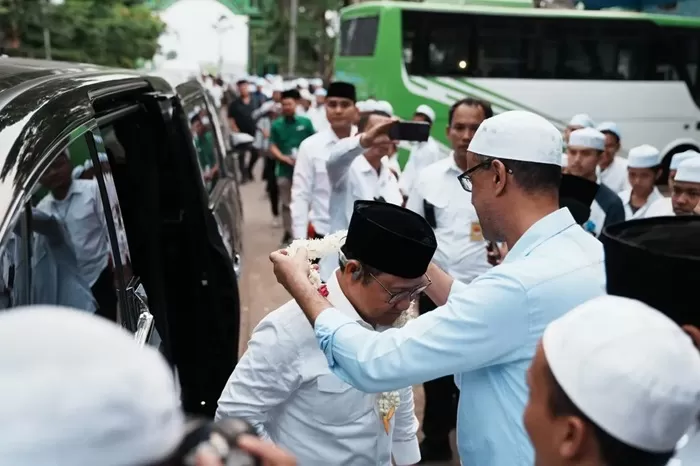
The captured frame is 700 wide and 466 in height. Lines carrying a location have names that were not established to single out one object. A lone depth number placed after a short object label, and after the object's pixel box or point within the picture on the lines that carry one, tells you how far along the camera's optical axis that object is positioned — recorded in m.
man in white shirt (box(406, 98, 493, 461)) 4.41
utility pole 26.91
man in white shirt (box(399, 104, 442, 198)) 7.38
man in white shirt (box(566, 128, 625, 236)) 5.59
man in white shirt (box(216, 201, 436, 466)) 2.26
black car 1.95
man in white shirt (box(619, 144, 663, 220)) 5.86
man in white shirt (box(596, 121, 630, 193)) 7.09
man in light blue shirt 1.98
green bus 13.32
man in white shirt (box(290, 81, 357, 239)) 5.96
